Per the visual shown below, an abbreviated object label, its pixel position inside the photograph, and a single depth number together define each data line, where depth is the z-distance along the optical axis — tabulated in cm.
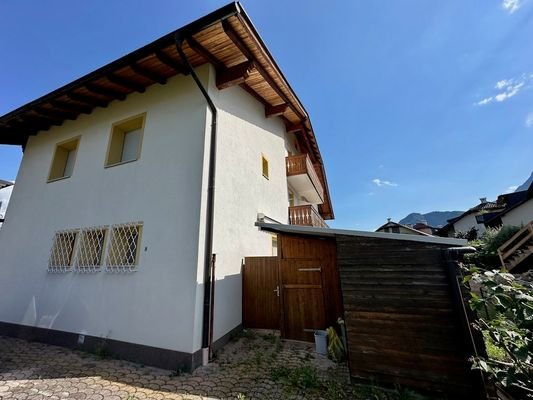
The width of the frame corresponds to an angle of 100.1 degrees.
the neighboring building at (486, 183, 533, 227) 1917
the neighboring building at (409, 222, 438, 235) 4366
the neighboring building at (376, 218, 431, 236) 3002
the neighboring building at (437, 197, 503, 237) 2889
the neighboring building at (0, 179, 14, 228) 1287
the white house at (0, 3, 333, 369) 493
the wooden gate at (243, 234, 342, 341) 573
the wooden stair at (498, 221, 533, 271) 1416
